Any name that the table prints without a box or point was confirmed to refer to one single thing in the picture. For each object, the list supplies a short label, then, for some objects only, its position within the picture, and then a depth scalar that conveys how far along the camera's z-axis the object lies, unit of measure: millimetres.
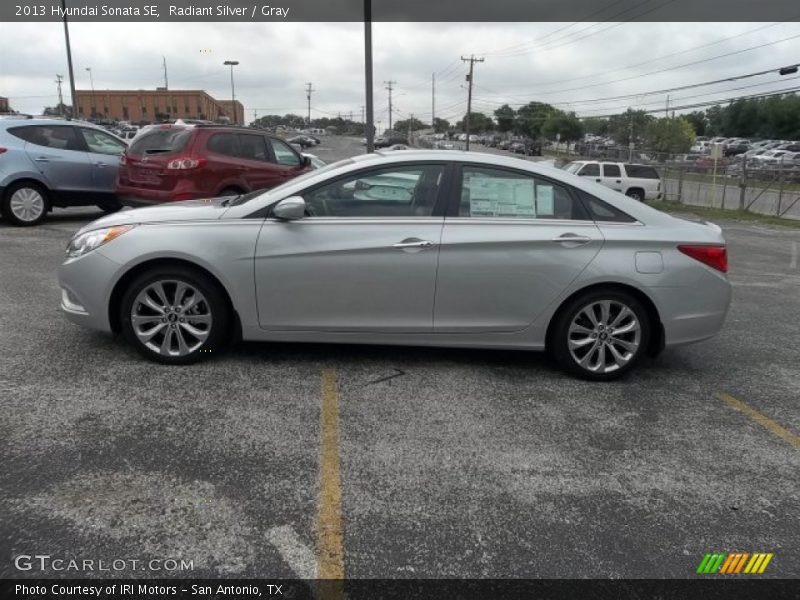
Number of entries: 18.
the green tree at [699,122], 106812
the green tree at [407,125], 139825
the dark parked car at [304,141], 50188
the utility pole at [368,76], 14266
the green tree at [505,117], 121375
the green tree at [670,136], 69000
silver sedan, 4496
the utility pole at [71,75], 22905
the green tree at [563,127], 95875
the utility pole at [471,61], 75438
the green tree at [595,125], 106812
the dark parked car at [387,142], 54134
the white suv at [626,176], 23938
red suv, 9305
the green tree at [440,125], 143638
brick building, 92438
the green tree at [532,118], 113062
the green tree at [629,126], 80750
